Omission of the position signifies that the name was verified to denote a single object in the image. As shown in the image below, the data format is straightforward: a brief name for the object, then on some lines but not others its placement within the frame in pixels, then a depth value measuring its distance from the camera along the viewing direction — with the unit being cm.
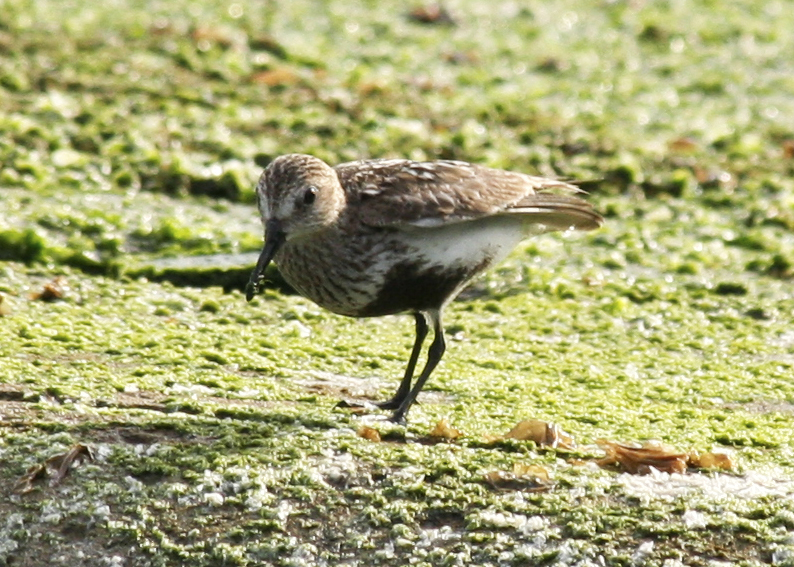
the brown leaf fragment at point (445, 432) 970
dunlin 1020
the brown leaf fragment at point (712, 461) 929
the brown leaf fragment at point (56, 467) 861
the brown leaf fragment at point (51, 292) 1240
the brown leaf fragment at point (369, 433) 949
